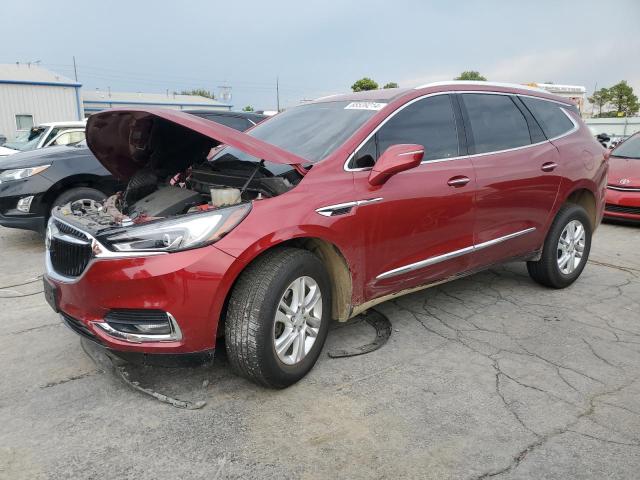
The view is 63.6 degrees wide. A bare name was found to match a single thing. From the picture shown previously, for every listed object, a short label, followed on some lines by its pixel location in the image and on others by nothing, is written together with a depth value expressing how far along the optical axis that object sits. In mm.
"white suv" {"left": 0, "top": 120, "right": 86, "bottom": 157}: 9117
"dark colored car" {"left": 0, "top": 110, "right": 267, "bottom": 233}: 5828
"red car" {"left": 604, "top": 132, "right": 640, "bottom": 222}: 7805
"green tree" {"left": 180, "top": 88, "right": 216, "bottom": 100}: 78462
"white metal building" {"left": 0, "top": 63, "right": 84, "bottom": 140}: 30688
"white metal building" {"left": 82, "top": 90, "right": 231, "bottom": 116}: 39594
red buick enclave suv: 2615
